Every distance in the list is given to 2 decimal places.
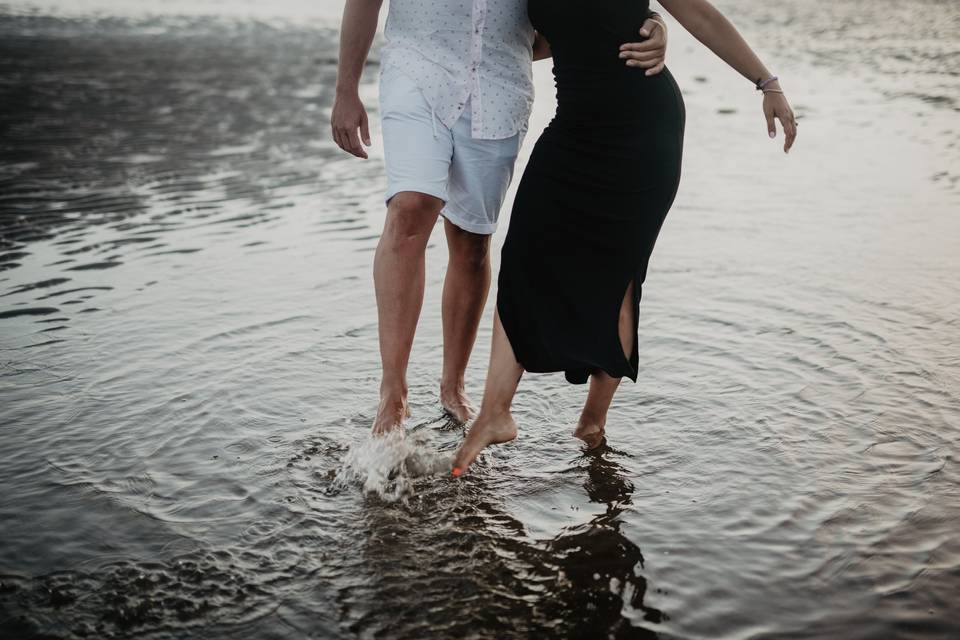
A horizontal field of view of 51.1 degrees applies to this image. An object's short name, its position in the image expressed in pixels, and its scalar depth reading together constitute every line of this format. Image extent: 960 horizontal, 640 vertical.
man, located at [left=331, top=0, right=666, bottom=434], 3.44
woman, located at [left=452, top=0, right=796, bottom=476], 3.23
